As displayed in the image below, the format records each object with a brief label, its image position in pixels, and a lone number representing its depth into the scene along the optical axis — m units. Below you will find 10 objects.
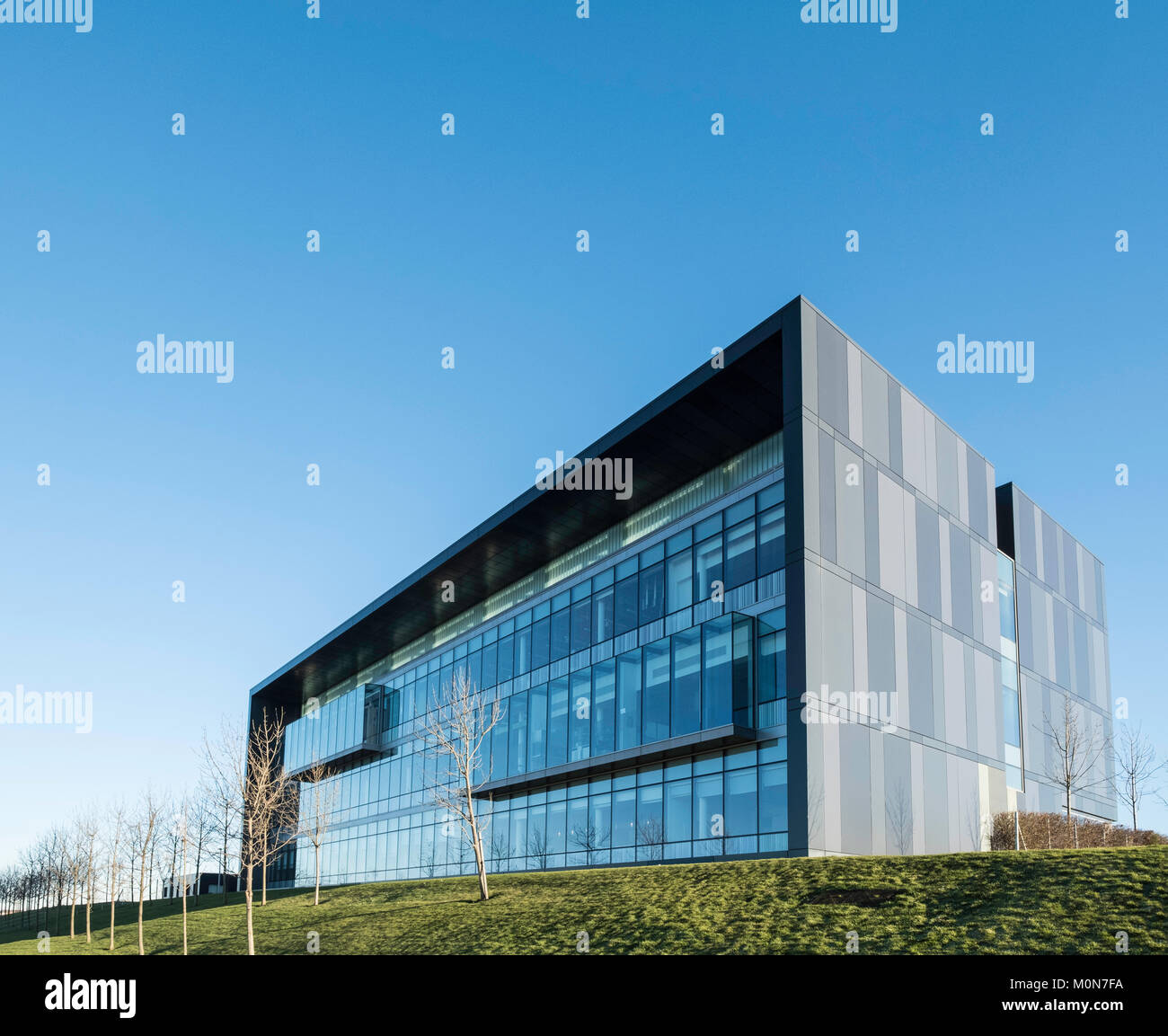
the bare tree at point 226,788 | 40.62
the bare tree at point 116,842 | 51.75
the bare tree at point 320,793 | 66.88
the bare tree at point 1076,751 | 43.78
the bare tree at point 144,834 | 43.38
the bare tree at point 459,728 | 40.78
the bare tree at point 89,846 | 52.72
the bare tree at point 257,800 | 34.78
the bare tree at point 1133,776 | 39.75
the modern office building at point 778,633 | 32.72
